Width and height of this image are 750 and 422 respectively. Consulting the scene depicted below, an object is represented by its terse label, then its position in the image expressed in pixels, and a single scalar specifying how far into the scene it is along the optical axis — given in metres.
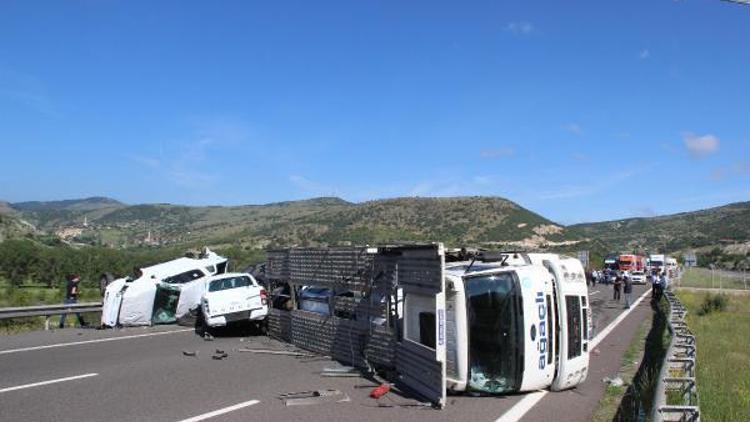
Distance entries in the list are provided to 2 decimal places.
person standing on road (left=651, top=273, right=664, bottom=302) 31.13
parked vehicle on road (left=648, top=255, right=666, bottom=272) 63.86
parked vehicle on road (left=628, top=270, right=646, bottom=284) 63.79
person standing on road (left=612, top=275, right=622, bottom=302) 36.24
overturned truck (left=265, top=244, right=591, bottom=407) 9.53
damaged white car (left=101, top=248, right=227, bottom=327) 19.67
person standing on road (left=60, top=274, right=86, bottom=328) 22.03
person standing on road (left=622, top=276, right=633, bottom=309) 35.11
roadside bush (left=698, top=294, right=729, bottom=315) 28.91
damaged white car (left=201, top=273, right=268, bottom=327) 17.28
